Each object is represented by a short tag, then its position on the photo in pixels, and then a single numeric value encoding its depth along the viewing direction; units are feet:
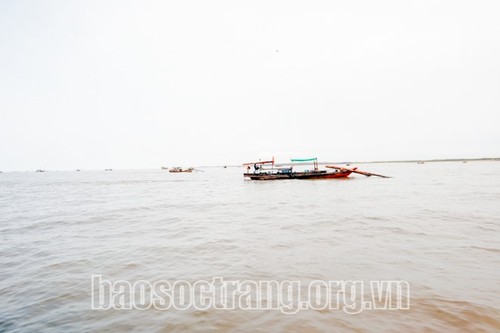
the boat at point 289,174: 143.00
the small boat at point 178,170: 369.09
